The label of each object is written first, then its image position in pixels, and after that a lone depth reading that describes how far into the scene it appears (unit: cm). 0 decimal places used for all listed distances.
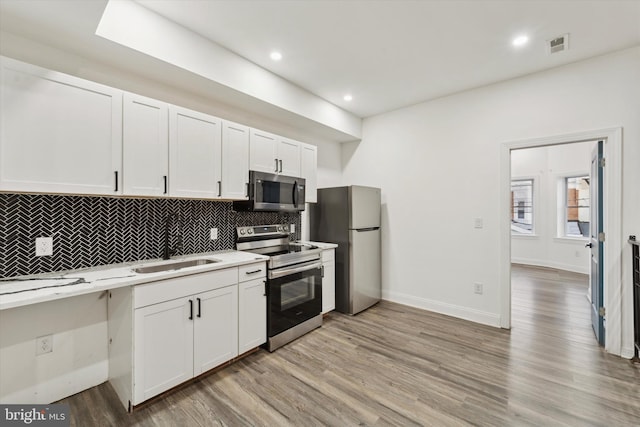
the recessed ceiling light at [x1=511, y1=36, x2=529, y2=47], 246
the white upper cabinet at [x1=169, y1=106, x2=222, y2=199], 233
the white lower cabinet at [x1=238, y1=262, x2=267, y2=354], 248
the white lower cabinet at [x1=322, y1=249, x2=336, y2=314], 346
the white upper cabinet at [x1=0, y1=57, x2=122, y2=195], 163
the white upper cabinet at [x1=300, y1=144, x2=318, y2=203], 355
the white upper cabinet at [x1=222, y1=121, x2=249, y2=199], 269
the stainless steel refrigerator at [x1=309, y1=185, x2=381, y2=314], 365
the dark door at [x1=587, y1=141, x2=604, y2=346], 280
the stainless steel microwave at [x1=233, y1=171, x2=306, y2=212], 290
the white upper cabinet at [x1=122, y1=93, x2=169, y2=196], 206
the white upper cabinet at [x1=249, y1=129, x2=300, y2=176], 296
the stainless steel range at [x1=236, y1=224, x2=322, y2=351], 272
